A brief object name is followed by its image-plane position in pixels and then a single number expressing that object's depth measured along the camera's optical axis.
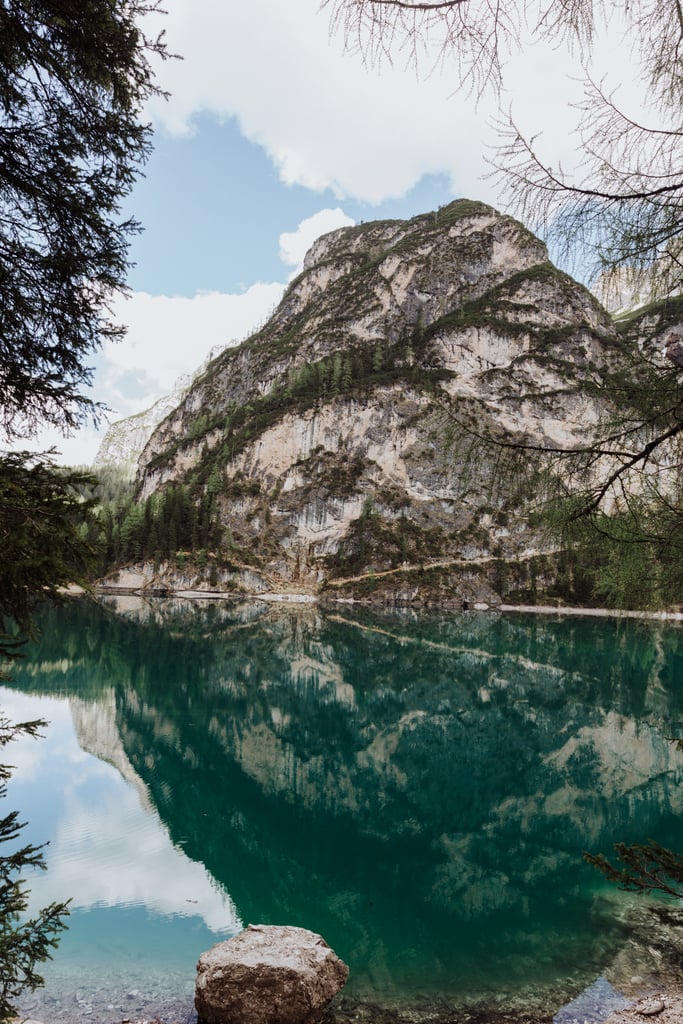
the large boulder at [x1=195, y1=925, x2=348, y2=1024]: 6.52
